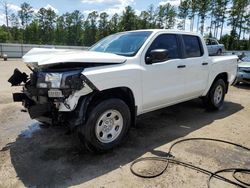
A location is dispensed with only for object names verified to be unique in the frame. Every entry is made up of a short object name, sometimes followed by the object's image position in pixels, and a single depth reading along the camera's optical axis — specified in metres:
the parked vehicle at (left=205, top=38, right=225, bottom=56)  15.67
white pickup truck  2.60
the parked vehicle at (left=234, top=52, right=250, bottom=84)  7.32
